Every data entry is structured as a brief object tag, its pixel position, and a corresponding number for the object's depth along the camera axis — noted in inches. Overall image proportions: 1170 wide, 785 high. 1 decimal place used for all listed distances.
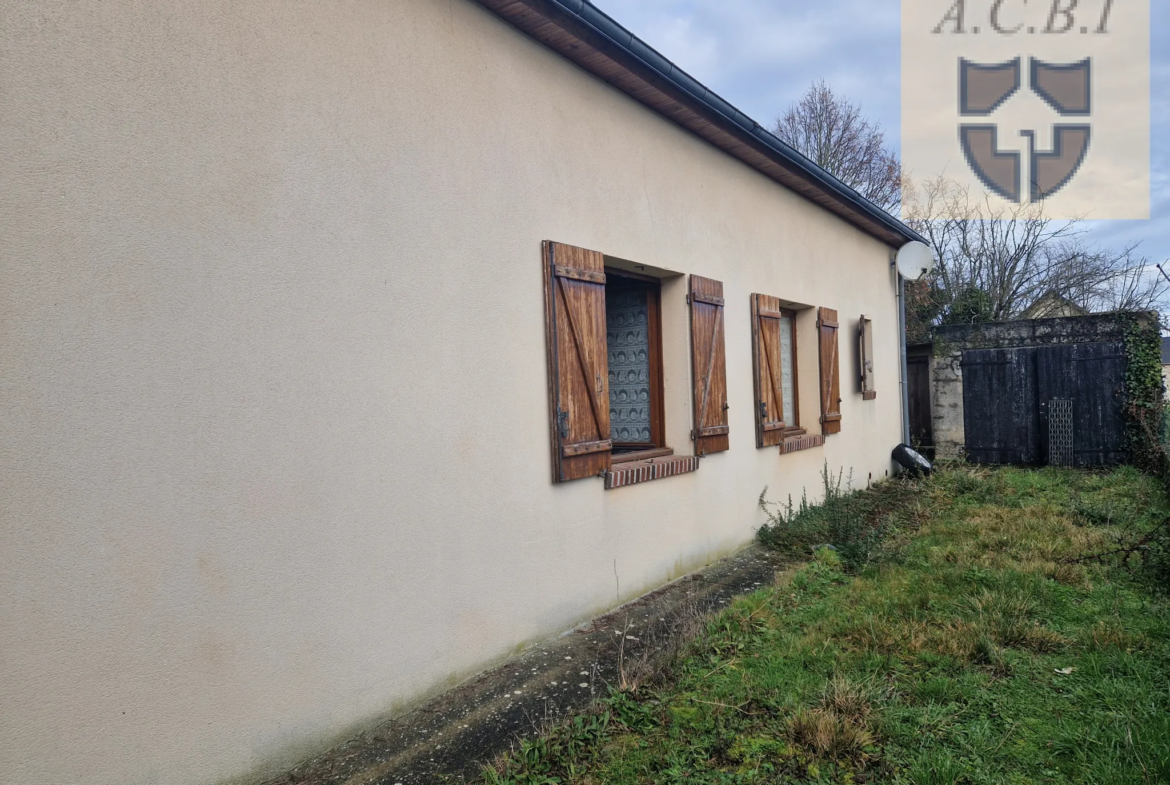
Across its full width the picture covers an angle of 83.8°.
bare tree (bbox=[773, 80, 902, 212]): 671.1
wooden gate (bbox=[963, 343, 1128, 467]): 354.0
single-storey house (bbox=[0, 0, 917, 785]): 76.0
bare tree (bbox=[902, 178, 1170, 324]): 673.0
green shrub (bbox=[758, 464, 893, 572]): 190.5
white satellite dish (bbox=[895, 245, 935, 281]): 360.8
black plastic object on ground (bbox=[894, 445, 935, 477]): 351.3
